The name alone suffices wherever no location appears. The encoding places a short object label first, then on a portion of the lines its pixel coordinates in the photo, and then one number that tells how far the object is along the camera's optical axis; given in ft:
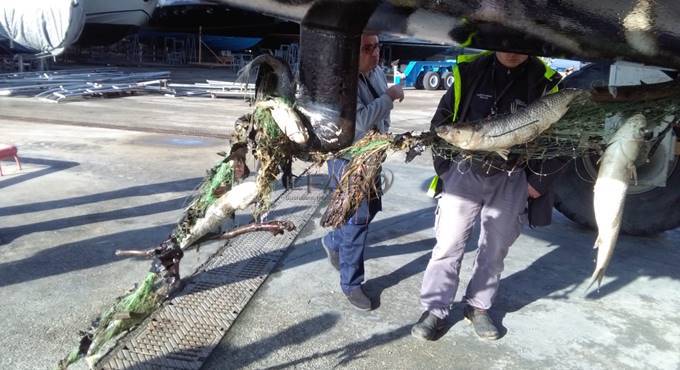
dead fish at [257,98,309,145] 5.02
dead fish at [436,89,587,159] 5.05
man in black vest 9.24
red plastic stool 19.17
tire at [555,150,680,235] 15.51
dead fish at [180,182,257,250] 5.47
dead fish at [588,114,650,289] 4.67
